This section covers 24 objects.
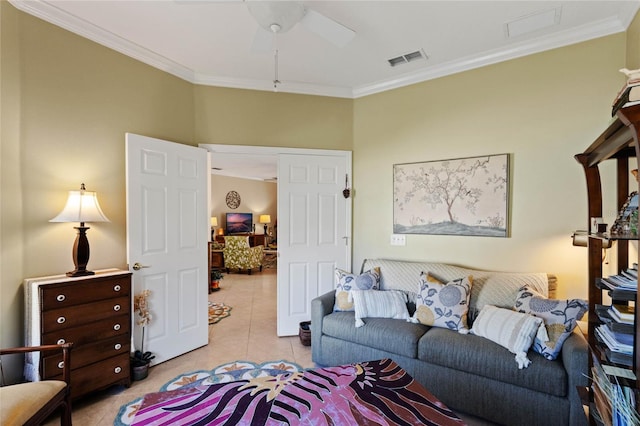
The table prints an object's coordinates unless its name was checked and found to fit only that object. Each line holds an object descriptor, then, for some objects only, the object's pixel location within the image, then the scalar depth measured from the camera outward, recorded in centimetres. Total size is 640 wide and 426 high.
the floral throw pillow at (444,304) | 248
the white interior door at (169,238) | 280
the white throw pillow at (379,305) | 275
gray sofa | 188
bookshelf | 128
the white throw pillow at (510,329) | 202
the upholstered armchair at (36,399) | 146
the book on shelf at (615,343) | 136
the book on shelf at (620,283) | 137
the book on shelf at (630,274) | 144
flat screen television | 965
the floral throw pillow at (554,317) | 199
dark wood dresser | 209
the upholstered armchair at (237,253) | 743
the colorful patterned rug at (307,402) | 138
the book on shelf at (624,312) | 136
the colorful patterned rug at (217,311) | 425
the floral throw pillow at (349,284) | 295
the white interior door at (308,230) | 363
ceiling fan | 196
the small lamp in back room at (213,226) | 870
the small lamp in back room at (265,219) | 1054
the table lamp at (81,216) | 230
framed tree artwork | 290
